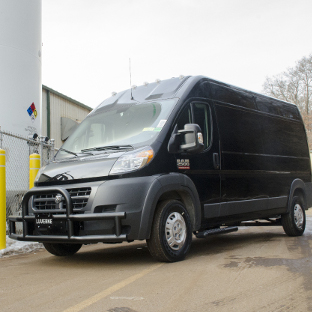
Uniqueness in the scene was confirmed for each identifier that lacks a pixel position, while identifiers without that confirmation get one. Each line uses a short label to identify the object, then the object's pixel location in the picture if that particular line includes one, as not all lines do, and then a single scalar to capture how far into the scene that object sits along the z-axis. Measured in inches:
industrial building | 904.3
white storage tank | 396.2
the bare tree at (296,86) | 1584.6
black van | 197.0
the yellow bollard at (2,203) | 259.4
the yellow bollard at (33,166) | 307.9
